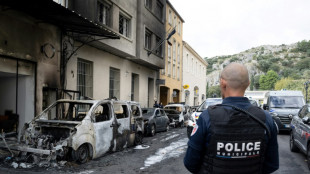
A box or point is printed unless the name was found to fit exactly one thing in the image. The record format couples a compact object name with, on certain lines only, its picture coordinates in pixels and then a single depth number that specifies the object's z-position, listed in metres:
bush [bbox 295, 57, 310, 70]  142.80
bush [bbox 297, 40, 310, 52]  170.18
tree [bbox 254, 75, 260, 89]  146.12
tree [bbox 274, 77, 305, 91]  68.75
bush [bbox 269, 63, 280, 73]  152.50
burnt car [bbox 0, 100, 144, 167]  6.54
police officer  2.11
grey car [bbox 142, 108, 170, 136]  13.24
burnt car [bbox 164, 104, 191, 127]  18.55
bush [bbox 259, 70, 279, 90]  134.12
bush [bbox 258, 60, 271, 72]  158.00
